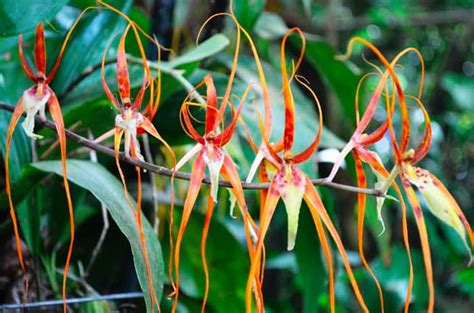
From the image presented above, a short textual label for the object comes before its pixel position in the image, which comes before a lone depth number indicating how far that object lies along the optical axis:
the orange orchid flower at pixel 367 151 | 0.35
